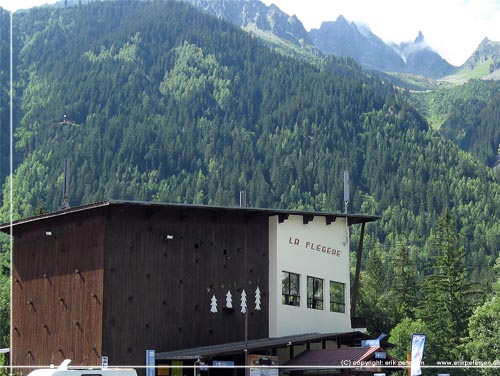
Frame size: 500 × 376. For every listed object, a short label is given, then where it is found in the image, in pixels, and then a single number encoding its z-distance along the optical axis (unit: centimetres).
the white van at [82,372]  2672
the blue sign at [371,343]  3999
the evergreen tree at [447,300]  9788
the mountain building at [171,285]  4266
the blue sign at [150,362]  4147
